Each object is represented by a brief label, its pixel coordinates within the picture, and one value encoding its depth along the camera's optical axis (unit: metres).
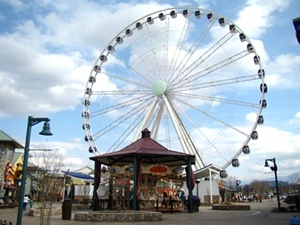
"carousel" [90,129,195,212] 21.48
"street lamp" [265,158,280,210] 23.85
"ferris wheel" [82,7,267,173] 30.14
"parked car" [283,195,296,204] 39.11
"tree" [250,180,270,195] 100.12
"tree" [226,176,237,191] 94.34
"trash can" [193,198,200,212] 23.35
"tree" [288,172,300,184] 100.10
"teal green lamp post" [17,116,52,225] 9.35
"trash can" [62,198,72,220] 16.80
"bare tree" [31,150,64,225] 11.37
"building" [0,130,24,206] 32.22
